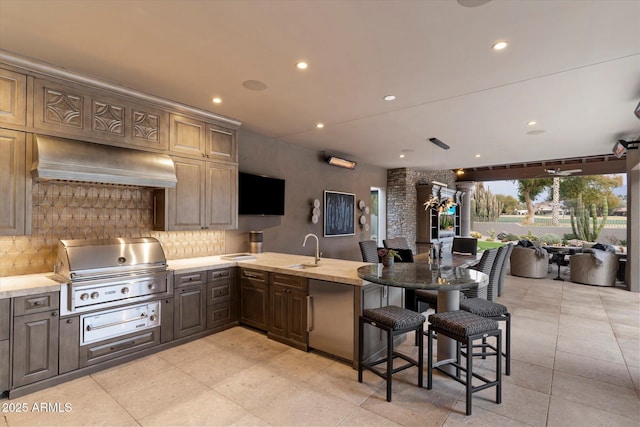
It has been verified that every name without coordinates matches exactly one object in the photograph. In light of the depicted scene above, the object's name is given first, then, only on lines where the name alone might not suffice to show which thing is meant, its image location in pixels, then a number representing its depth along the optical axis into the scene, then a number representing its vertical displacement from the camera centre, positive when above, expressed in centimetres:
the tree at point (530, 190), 1471 +138
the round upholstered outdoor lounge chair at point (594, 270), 669 -111
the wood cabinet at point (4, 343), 242 -99
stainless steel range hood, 273 +52
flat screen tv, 479 +36
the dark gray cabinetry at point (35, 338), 249 -101
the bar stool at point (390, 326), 249 -90
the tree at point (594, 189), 1242 +123
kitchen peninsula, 259 -96
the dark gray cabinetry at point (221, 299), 379 -103
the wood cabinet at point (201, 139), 380 +102
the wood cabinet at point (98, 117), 284 +102
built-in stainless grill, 278 -54
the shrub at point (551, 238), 1243 -79
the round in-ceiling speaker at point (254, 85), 322 +140
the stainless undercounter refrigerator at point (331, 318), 301 -101
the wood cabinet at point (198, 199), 372 +23
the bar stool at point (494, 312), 286 -87
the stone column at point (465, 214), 1130 +15
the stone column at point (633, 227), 614 -16
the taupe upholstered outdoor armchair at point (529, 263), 754 -109
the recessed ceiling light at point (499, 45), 245 +139
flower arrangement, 316 -37
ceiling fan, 840 +129
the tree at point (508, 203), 1578 +79
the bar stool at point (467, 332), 228 -88
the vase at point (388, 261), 312 -44
